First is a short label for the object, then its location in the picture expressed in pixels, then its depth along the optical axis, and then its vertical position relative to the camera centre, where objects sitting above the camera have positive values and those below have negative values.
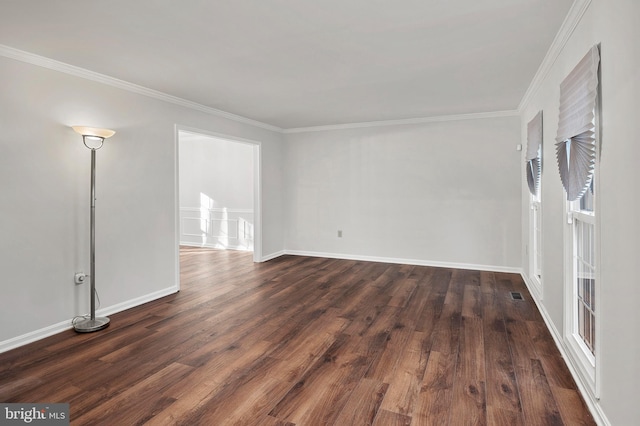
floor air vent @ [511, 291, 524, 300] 4.14 -1.00
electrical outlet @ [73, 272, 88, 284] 3.38 -0.62
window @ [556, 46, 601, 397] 1.90 +0.14
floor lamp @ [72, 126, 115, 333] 3.24 -0.27
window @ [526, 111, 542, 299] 3.59 +0.20
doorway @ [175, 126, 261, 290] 7.66 +0.41
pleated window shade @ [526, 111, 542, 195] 3.53 +0.61
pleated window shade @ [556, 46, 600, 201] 1.88 +0.49
